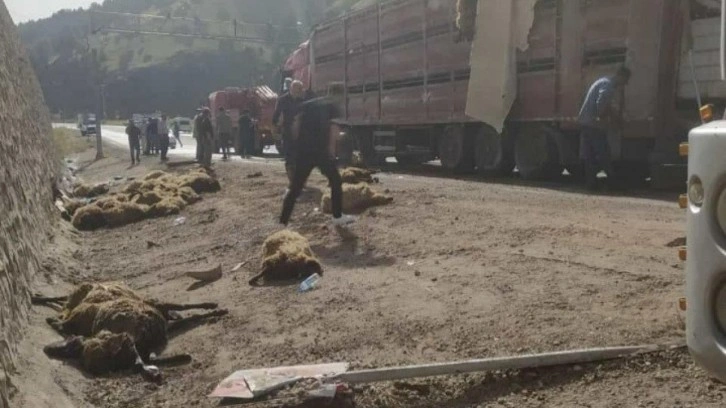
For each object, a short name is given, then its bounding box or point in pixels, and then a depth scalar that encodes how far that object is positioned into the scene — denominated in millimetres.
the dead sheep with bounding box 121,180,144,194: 17048
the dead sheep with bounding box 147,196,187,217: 14898
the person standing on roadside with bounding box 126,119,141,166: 31656
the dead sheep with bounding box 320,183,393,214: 11156
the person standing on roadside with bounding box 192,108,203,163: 23722
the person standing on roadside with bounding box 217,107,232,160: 28094
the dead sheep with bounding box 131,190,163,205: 15484
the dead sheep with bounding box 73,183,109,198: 19923
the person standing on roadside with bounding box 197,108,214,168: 23391
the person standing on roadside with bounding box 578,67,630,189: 12352
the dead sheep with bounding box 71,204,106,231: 14578
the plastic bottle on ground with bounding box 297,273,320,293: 7660
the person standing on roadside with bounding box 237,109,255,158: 32406
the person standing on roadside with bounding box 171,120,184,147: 50250
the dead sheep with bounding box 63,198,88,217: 15539
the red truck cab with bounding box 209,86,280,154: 33406
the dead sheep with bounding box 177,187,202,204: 15938
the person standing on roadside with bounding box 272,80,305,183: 10562
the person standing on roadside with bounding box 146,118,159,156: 33753
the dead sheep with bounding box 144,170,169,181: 18641
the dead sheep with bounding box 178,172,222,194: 17047
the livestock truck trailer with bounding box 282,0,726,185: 12156
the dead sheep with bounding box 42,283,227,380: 6184
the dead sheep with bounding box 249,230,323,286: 8164
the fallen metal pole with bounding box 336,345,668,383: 4746
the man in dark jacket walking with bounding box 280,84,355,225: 9867
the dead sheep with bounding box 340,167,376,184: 13672
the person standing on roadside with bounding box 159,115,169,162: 31369
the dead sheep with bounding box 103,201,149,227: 14750
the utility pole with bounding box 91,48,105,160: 36816
